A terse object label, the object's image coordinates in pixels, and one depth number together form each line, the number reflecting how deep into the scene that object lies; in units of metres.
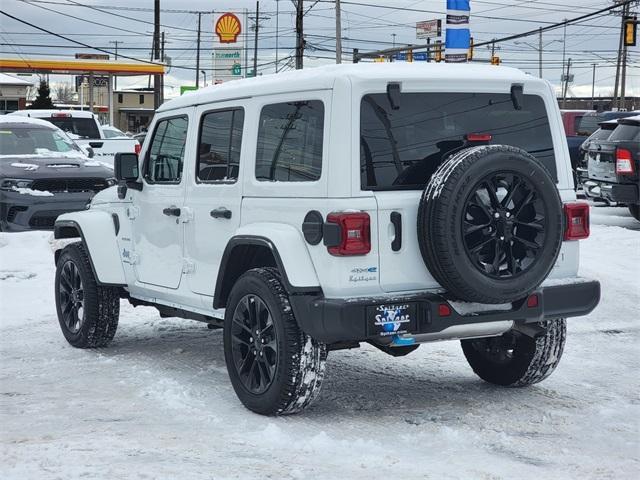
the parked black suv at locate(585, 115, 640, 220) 16.28
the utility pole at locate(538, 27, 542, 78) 86.75
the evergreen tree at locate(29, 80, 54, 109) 74.66
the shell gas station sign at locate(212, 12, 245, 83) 43.41
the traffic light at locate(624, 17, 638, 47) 36.75
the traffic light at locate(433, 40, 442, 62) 52.50
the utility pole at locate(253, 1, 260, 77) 81.81
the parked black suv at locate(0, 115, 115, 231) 14.18
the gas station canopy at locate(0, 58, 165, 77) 57.44
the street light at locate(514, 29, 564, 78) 86.94
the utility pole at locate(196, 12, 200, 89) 93.82
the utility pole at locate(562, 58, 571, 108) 101.88
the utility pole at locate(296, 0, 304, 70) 49.69
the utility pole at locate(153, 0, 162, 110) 56.31
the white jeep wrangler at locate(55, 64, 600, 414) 5.50
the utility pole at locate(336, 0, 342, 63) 44.64
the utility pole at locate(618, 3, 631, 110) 69.09
